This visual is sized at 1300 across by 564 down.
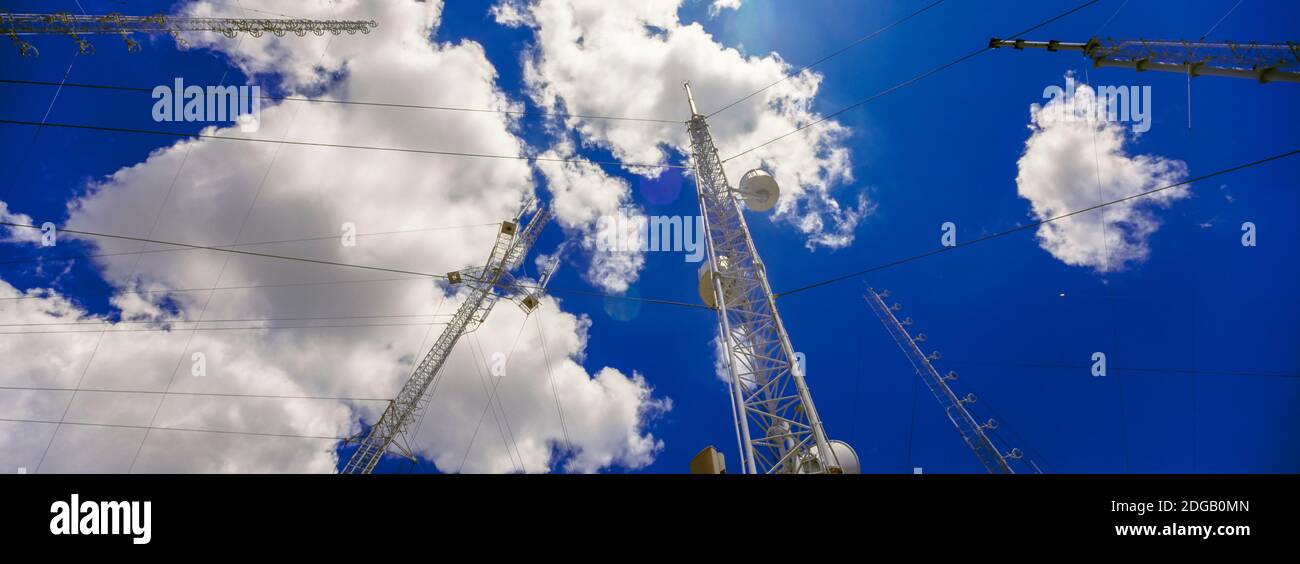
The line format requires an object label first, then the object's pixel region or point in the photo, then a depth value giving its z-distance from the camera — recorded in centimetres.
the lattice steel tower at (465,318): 3170
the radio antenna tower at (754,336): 1535
